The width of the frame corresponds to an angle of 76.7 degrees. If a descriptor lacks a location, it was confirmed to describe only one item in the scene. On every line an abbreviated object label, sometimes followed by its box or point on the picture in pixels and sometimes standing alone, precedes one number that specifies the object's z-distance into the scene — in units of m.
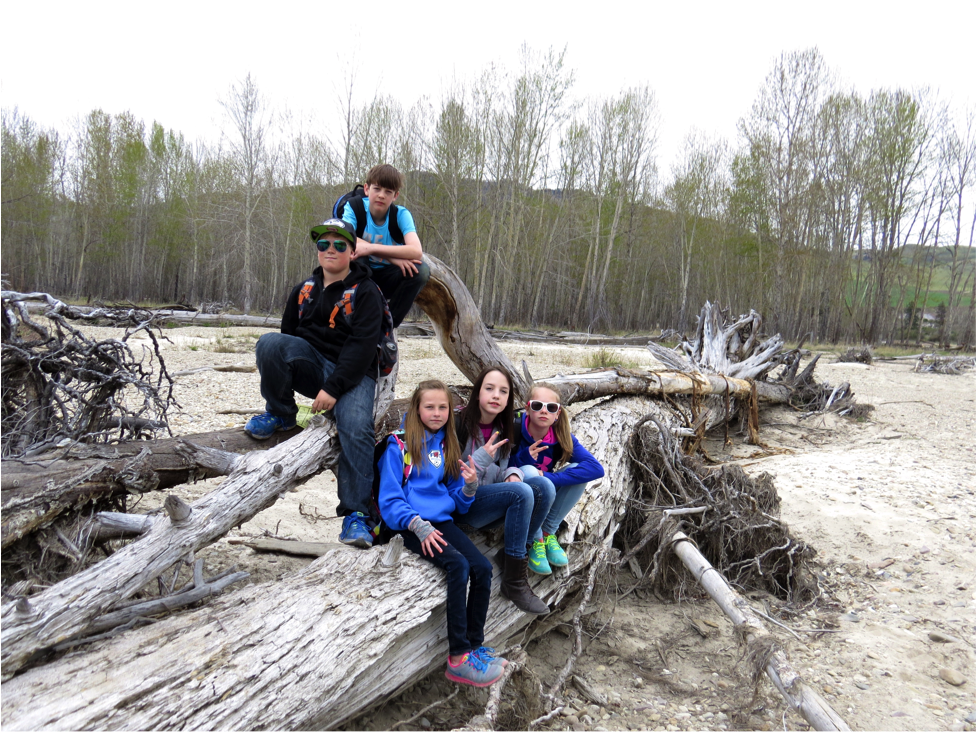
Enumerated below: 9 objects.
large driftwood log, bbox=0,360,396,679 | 1.93
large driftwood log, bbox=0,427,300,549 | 2.38
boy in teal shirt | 3.36
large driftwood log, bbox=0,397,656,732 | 1.84
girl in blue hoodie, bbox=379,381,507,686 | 2.63
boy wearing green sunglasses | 3.09
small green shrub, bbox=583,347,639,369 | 11.60
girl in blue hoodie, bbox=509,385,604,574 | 3.19
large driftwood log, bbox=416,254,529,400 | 4.19
